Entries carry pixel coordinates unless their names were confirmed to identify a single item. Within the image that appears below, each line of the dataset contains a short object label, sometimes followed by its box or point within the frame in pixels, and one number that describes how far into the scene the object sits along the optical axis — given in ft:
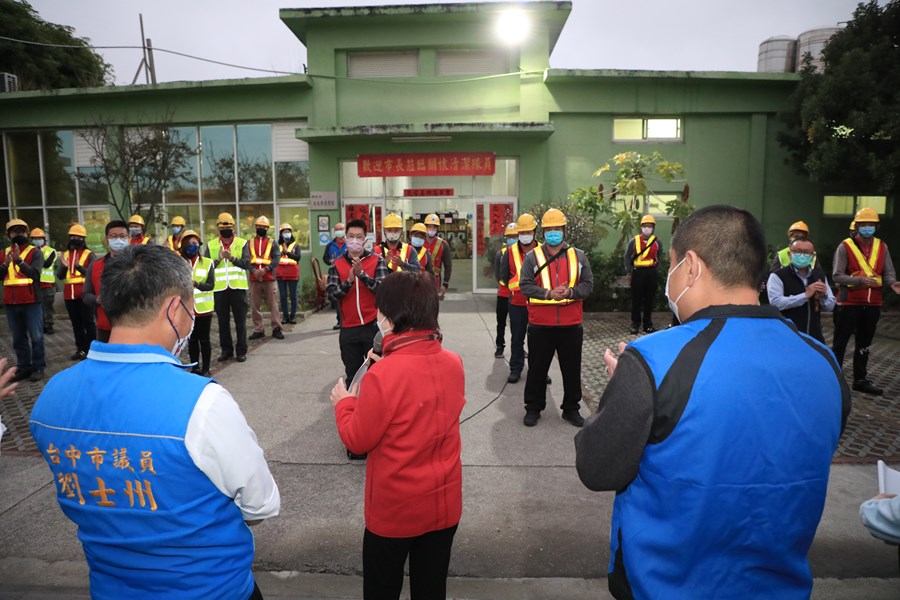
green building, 48.62
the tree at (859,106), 39.40
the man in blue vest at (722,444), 4.81
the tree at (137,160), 48.55
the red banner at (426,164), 48.78
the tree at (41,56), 63.41
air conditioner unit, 54.90
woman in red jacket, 7.42
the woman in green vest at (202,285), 23.53
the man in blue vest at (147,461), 5.16
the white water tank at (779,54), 53.93
